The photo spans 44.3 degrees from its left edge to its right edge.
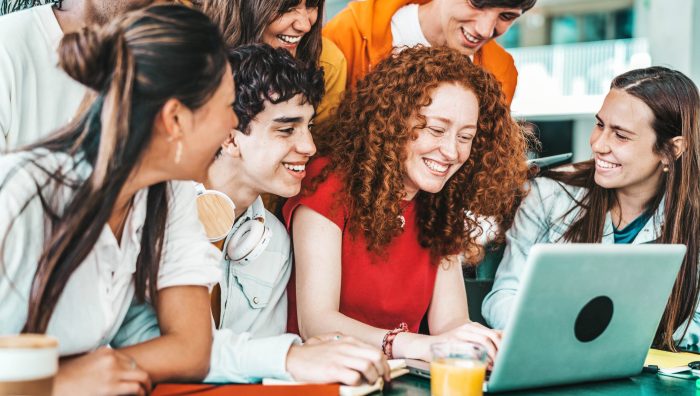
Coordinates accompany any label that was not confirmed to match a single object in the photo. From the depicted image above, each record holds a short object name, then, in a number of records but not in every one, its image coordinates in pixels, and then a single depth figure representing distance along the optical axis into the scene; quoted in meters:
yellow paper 1.92
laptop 1.53
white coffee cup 1.12
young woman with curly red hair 2.24
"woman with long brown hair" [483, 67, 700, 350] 2.63
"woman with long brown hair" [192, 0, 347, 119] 2.39
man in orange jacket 2.77
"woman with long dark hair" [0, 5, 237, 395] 1.44
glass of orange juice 1.48
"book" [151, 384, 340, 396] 1.49
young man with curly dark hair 2.17
